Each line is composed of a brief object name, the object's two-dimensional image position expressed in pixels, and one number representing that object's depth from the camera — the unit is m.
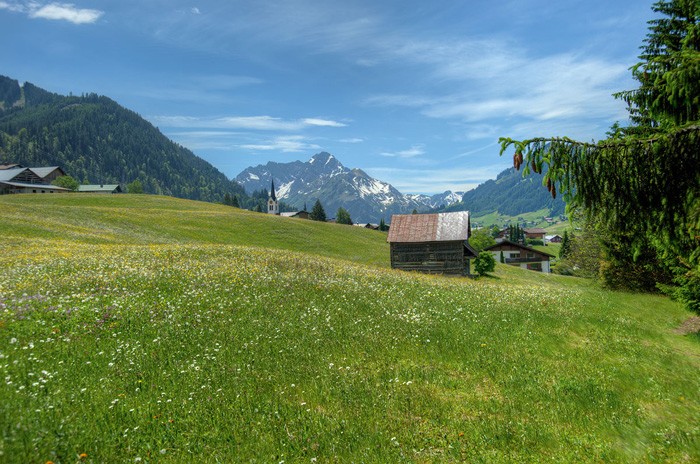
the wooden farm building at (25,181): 114.46
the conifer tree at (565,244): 131.32
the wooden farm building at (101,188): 155.73
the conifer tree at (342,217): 158.50
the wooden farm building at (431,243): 44.50
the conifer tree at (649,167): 6.55
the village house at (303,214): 175.50
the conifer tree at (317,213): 146.50
